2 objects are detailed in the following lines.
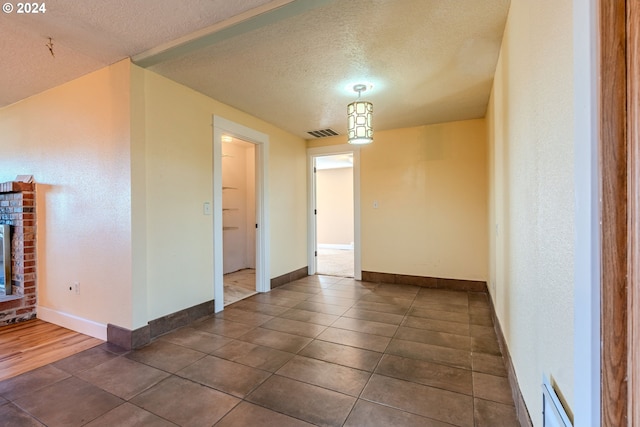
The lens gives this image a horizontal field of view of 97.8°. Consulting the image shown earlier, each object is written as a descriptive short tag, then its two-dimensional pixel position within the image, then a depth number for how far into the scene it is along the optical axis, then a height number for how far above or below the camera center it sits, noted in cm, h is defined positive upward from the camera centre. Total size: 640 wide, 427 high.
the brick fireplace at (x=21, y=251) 293 -38
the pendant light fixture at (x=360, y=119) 291 +97
